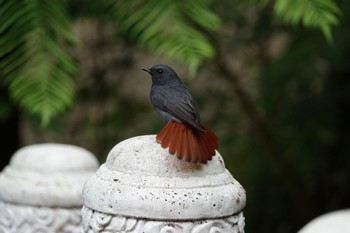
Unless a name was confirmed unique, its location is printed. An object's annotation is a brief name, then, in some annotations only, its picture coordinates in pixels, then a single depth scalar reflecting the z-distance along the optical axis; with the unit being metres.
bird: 4.08
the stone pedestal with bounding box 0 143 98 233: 5.40
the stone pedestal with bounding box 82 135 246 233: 4.02
